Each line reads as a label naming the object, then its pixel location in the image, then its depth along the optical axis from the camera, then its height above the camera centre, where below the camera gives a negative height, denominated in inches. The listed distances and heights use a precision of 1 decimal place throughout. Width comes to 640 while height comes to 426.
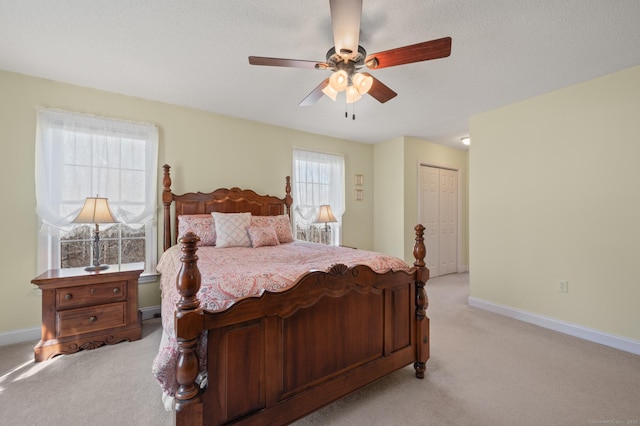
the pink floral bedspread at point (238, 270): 49.5 -14.1
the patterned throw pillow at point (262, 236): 119.3 -9.9
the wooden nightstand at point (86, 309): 89.7 -33.4
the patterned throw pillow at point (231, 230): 117.3 -7.1
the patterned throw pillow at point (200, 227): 119.5 -5.9
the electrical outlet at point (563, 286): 111.7 -29.7
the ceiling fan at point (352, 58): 58.4 +40.0
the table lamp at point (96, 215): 99.0 -0.5
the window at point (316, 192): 167.2 +13.8
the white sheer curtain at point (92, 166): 105.5 +19.9
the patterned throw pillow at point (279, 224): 131.7 -5.1
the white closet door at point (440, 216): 193.9 -1.7
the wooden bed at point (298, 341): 46.4 -27.8
